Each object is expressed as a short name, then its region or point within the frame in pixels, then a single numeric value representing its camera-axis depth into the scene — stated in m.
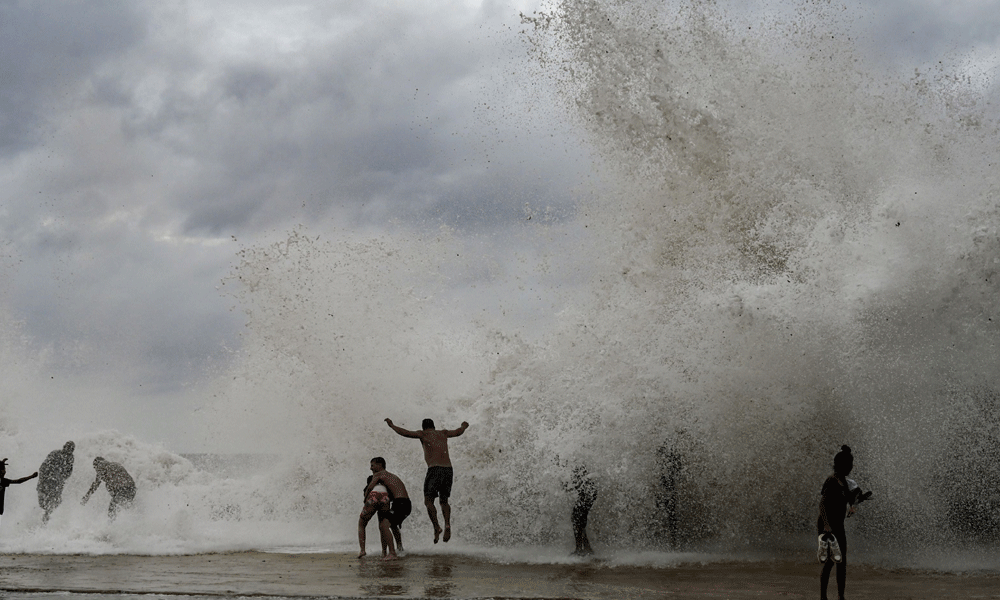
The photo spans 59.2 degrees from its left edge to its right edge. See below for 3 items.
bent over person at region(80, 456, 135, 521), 15.45
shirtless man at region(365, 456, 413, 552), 11.86
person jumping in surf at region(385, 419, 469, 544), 12.06
